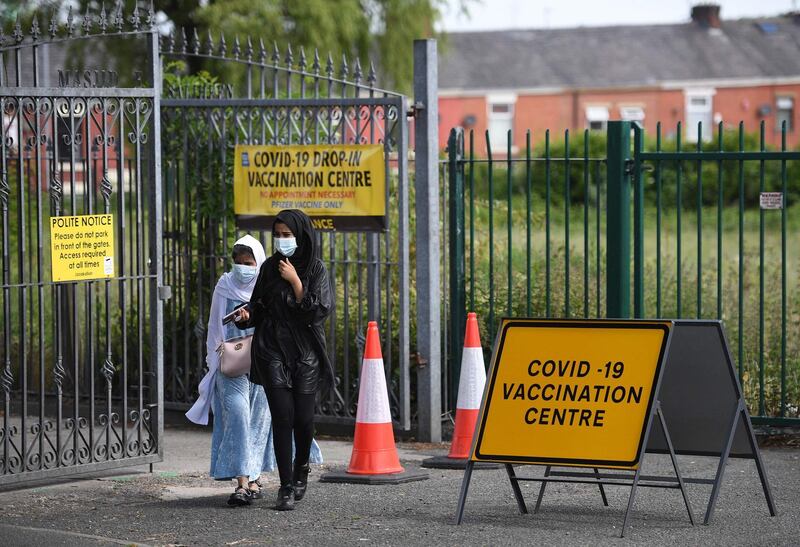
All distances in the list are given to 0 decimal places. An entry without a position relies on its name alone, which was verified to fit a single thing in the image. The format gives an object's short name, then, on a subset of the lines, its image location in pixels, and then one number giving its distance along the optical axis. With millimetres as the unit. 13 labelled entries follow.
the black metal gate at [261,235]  19437
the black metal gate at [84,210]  15672
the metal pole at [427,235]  19281
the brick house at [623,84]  114437
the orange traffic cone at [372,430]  16250
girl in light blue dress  15070
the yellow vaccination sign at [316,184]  19328
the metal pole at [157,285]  17094
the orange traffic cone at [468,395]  17406
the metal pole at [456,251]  20125
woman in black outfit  14523
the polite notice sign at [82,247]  15875
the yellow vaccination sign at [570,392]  13547
